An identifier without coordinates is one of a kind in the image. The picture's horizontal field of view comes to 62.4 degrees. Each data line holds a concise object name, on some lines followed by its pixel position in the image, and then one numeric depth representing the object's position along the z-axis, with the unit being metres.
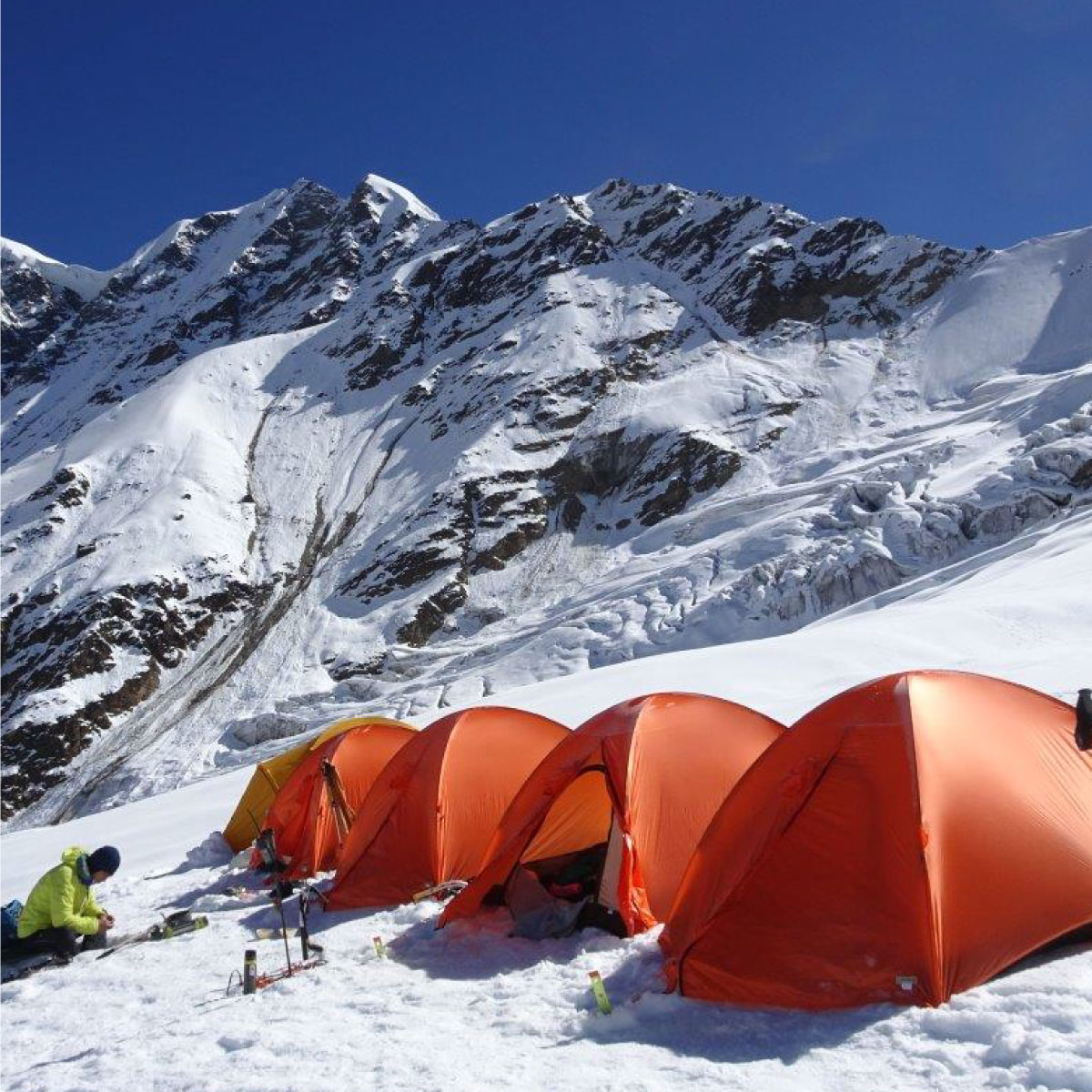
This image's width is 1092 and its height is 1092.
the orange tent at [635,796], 7.58
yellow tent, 13.80
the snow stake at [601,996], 5.72
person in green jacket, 9.00
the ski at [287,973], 7.21
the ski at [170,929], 9.39
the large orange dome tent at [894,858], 5.38
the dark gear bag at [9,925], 9.00
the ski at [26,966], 8.69
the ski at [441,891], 9.01
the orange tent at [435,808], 9.38
